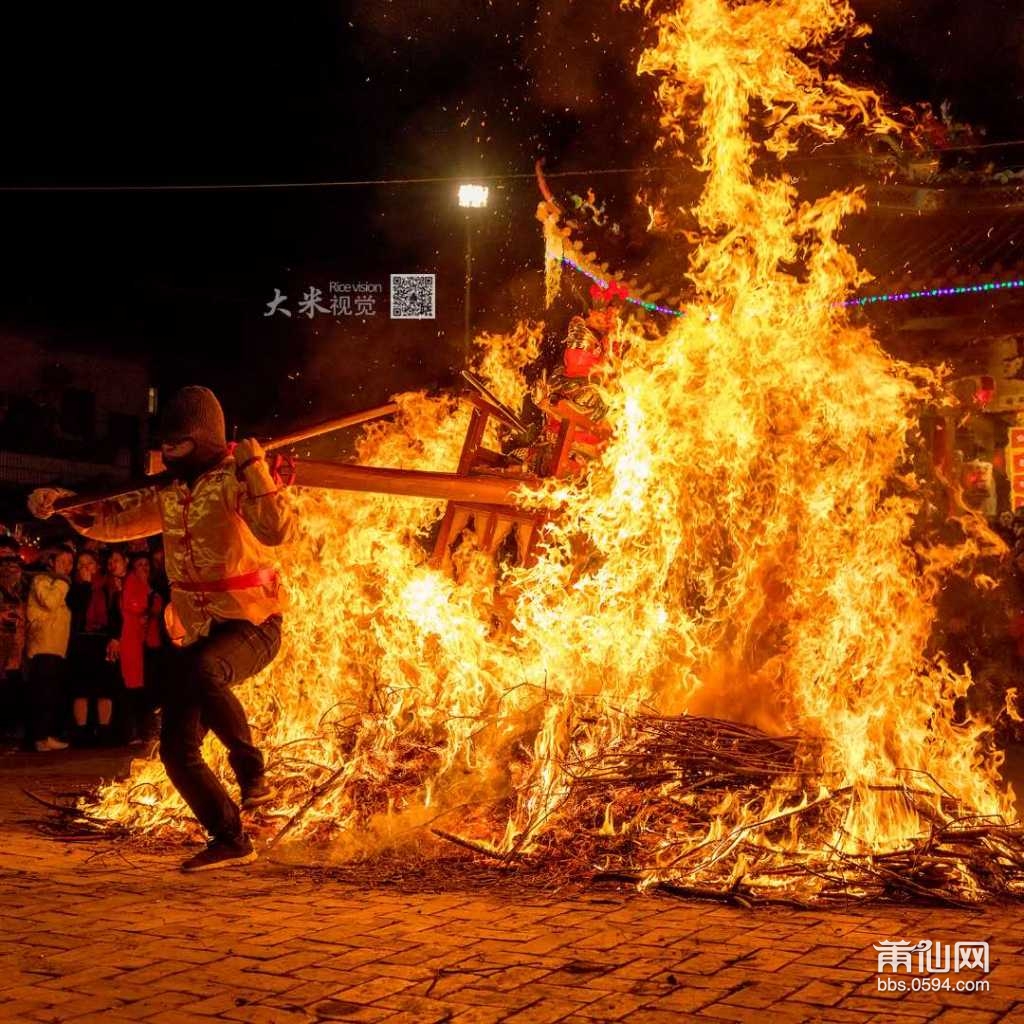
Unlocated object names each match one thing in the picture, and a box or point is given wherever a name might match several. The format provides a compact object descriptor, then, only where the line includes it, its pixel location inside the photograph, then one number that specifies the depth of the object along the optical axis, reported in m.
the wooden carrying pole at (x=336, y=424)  5.82
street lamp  20.98
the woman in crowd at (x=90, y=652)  10.63
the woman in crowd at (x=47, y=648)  9.91
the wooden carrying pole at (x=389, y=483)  5.43
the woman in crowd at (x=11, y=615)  10.13
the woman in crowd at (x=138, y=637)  10.58
